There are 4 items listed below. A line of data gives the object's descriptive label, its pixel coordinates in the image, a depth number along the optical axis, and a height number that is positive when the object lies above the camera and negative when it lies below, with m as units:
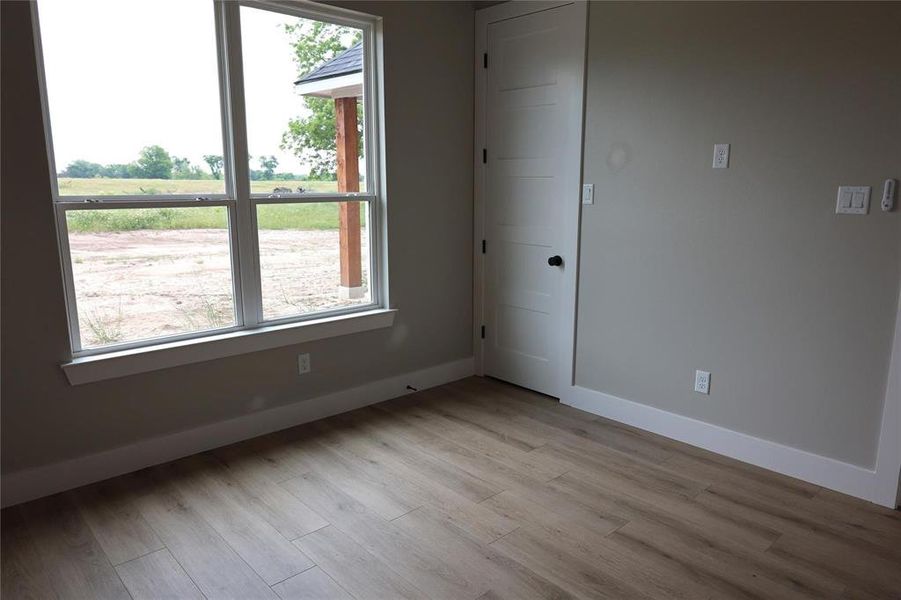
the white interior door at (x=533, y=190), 3.55 -0.03
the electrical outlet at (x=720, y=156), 2.92 +0.15
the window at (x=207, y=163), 2.66 +0.11
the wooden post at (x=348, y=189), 3.53 -0.02
